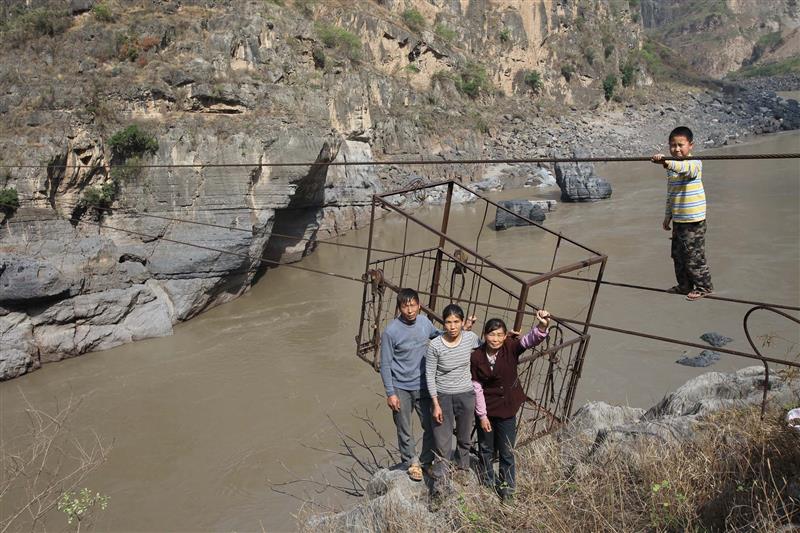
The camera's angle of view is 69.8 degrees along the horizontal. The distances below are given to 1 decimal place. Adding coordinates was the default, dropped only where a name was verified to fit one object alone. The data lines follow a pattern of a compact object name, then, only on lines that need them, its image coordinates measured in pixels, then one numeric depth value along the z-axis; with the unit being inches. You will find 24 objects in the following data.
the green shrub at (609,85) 1679.4
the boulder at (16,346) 385.7
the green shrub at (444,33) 1411.2
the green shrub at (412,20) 1306.6
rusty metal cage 165.0
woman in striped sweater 142.7
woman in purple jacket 141.4
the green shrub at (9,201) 415.8
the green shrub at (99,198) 462.0
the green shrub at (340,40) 952.9
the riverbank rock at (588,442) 144.5
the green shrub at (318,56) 687.1
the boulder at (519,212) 739.4
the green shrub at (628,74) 1785.2
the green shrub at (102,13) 535.5
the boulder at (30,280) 393.7
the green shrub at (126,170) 472.7
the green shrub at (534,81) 1565.0
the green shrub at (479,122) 1225.1
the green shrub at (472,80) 1328.7
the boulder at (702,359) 360.5
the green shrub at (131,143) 469.4
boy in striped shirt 158.4
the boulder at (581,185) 889.5
